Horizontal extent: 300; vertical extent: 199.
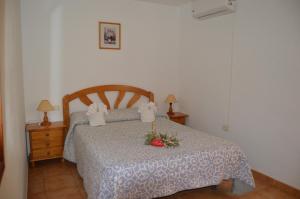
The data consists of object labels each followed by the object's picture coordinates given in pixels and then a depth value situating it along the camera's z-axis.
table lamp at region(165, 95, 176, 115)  4.16
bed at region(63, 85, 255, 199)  2.00
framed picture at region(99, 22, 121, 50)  3.74
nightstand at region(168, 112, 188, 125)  4.16
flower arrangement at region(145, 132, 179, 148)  2.45
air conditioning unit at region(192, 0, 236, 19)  3.24
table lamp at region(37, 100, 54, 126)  3.23
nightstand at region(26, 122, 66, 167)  3.17
